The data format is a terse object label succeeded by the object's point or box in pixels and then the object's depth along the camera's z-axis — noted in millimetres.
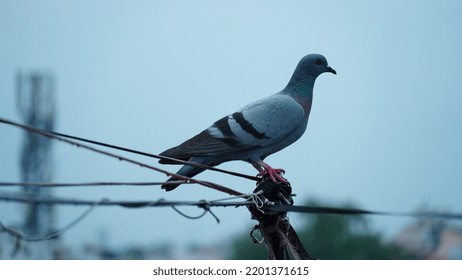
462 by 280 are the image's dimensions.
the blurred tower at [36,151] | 17516
